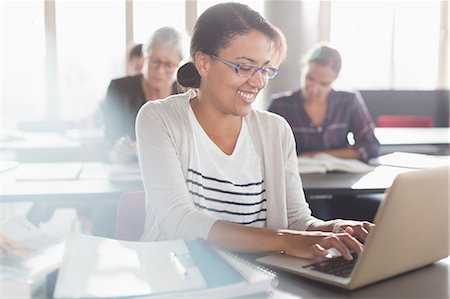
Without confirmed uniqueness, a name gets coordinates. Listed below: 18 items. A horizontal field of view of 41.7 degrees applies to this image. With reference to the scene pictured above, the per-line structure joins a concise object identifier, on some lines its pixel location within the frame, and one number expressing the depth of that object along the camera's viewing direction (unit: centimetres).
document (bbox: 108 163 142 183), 238
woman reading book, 315
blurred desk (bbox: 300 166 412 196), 231
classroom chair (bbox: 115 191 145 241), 176
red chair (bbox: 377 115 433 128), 552
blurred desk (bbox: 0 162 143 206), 213
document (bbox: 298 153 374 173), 265
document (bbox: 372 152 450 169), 281
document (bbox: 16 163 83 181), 244
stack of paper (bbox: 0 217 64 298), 94
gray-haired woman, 302
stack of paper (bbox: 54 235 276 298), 94
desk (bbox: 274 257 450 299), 107
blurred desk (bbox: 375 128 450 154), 369
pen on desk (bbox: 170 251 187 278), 101
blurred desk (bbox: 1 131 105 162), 373
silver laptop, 102
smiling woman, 156
